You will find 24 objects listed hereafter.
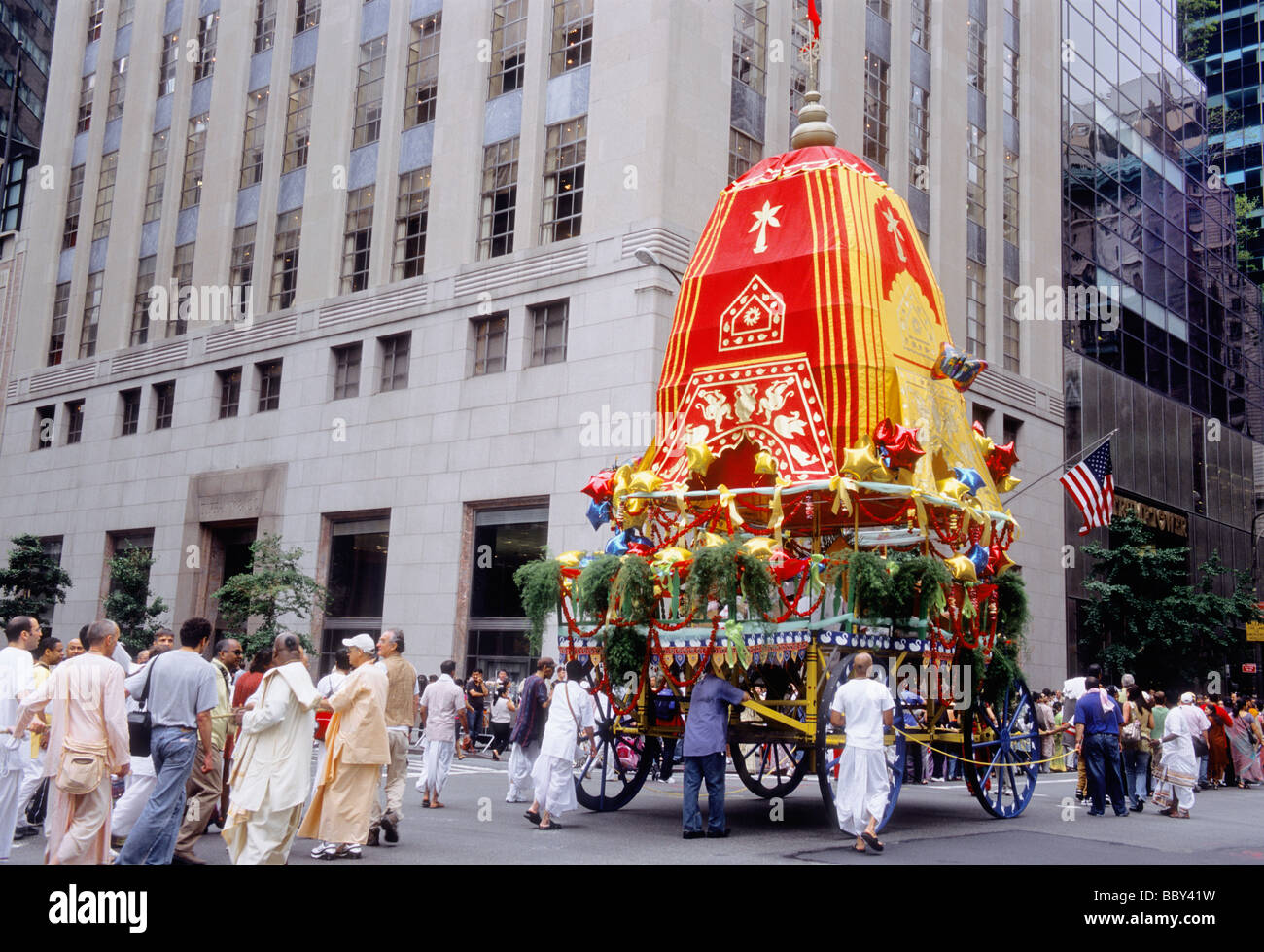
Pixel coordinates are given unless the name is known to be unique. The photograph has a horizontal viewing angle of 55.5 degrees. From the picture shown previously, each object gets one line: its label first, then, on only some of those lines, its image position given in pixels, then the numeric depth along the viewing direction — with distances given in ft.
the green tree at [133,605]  108.88
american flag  76.48
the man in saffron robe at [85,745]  28.96
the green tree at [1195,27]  213.66
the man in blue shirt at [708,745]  40.42
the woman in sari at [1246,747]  81.25
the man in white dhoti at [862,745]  38.65
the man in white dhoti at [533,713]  49.47
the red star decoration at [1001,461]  51.55
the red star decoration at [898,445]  42.65
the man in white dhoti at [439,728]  50.03
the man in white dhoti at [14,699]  33.50
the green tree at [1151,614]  124.98
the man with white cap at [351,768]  35.01
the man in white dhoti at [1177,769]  56.70
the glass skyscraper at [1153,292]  140.46
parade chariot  41.91
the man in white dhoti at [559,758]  44.14
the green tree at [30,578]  115.65
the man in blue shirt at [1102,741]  55.11
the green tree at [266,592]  95.50
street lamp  89.44
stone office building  97.04
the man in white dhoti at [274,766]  31.04
